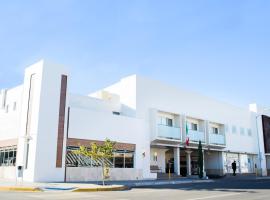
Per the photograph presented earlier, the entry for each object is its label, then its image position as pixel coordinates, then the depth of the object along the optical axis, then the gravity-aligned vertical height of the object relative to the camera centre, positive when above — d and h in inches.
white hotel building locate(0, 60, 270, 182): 679.1 +66.0
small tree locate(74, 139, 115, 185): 595.6 -11.5
